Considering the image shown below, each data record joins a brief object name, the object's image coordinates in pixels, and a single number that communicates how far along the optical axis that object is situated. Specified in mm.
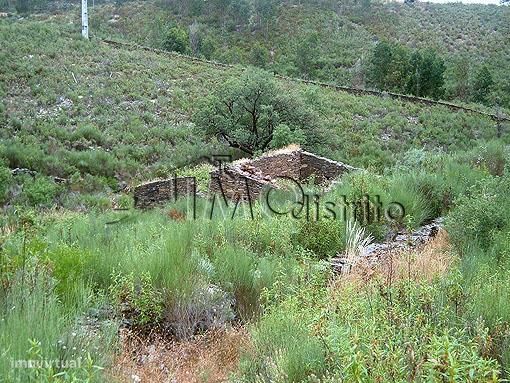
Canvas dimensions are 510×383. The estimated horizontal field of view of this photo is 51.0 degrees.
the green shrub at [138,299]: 4384
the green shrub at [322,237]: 7074
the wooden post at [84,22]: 34500
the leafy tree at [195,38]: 51031
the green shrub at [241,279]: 4988
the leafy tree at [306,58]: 46906
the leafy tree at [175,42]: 46750
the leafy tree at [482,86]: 40375
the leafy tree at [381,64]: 42125
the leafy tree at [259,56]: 48916
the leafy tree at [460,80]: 42125
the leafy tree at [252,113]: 19875
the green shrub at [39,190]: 15578
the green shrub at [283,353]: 3184
